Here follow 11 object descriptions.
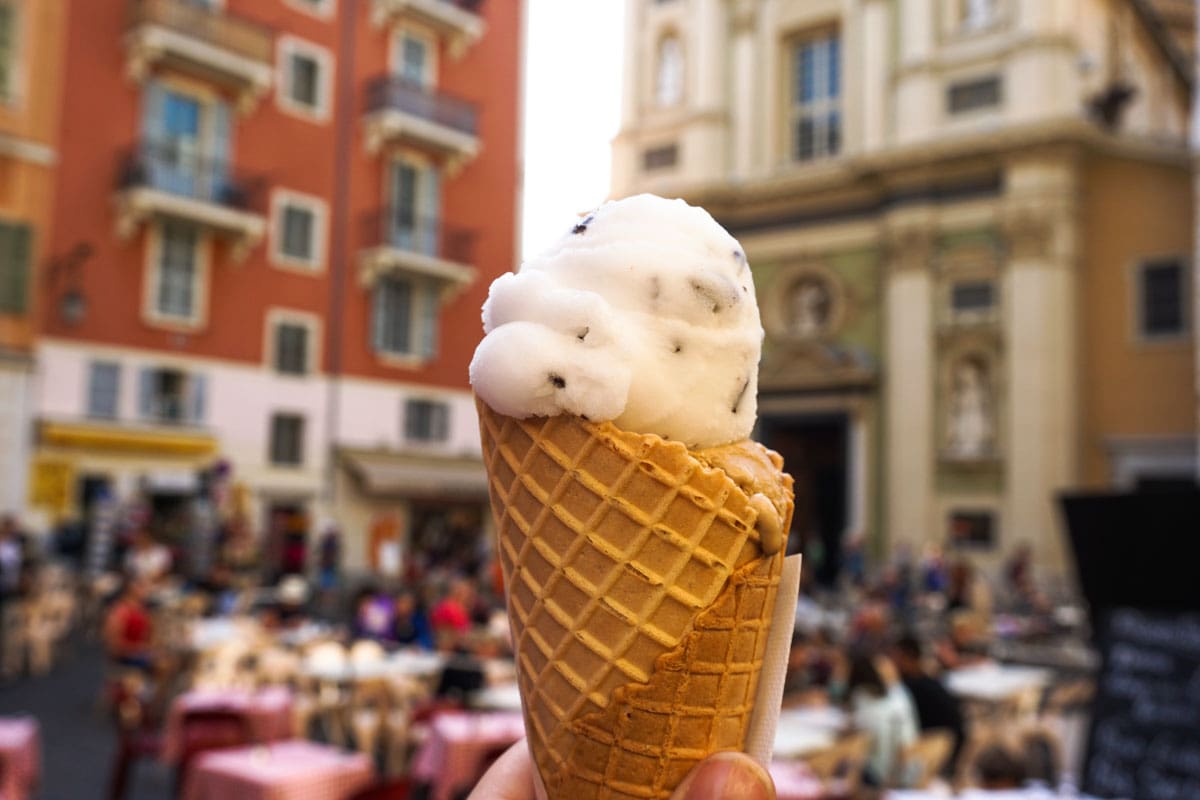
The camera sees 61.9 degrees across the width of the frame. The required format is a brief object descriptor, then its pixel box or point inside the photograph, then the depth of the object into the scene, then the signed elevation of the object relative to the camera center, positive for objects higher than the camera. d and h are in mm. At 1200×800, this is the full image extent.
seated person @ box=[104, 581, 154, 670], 10508 -1944
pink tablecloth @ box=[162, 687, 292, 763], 7523 -1979
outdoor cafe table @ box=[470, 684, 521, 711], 8328 -1986
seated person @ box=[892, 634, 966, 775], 7312 -1640
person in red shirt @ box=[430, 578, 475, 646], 11172 -1808
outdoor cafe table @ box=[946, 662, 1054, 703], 9414 -1997
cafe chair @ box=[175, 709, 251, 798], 7355 -2033
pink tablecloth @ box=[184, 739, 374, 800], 5828 -1897
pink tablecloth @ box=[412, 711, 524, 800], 6961 -2008
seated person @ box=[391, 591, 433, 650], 11778 -1969
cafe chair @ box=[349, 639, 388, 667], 9805 -1931
